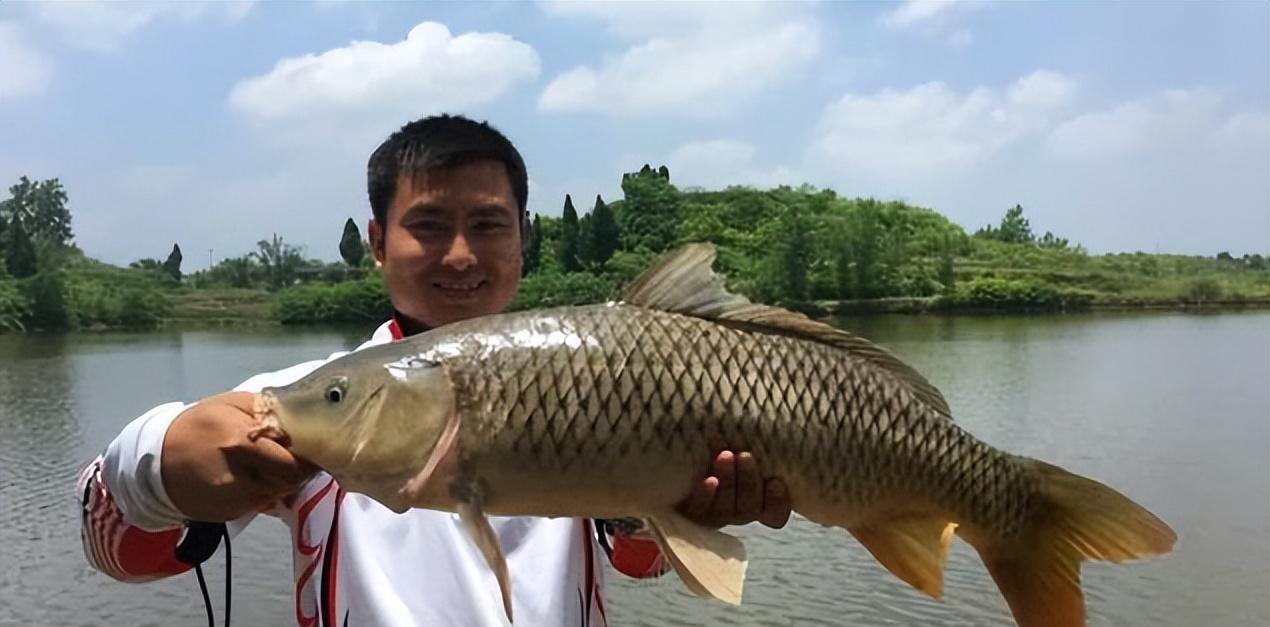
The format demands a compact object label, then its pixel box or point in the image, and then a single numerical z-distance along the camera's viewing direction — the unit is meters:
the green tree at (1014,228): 86.19
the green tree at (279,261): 83.94
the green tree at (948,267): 59.50
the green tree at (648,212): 71.88
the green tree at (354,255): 53.88
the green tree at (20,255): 69.06
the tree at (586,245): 61.44
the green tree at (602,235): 62.51
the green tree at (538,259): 57.78
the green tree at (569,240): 61.23
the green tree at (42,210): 86.21
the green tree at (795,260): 60.50
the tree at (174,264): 89.00
